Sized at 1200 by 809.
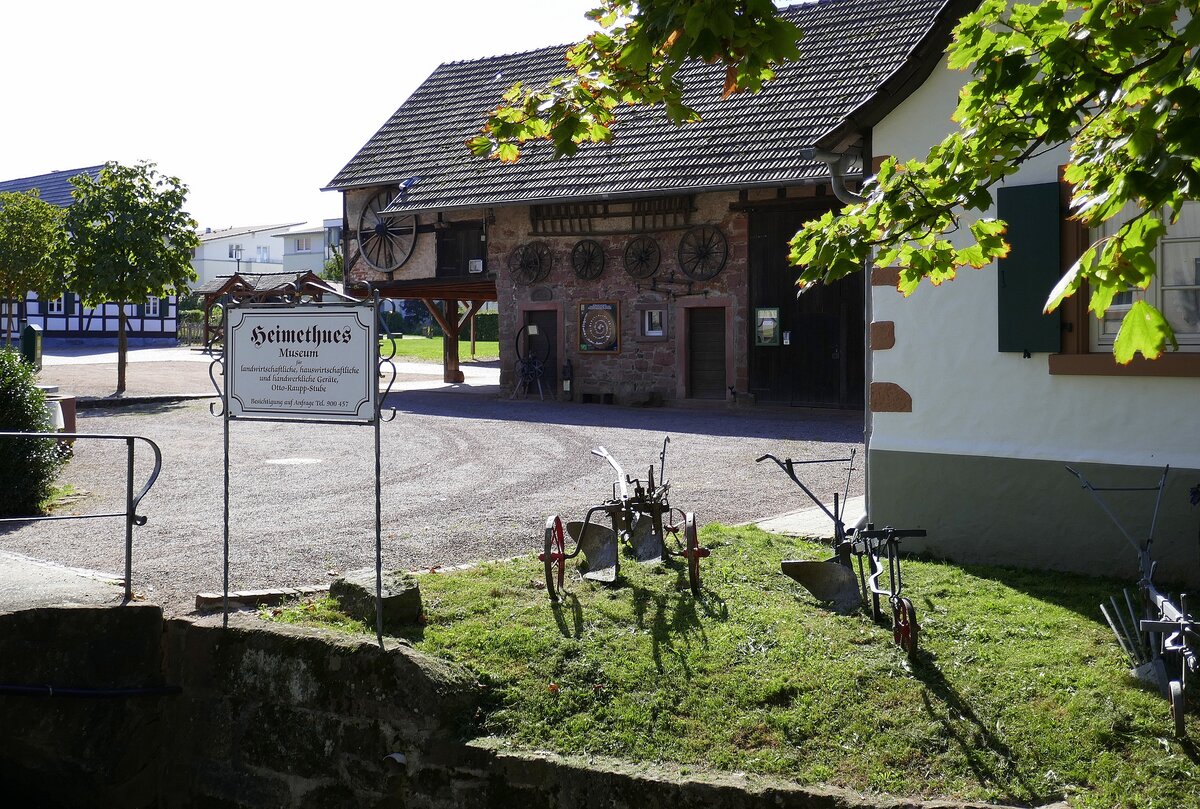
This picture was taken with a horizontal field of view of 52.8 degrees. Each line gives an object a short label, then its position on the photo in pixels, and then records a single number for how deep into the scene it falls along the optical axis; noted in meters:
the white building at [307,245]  86.12
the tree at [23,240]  36.94
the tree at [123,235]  24.11
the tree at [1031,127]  3.44
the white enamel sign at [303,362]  5.86
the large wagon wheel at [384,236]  27.86
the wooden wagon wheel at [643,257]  23.47
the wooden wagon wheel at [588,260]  24.27
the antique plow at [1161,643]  4.75
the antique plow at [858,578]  5.72
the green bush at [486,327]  54.19
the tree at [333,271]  62.81
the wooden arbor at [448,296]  27.53
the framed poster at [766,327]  22.14
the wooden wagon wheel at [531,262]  25.14
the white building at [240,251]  84.19
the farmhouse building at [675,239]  21.81
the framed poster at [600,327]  24.17
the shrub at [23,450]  10.52
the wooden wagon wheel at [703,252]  22.69
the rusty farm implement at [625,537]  6.88
